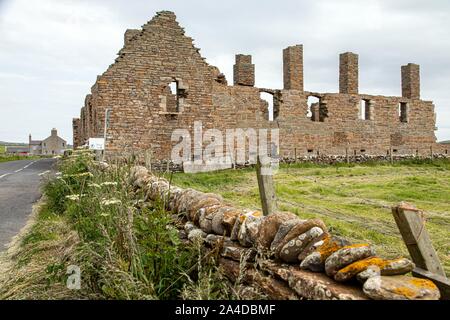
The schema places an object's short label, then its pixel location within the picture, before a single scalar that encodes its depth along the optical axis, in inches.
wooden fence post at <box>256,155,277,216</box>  190.2
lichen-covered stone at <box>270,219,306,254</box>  134.2
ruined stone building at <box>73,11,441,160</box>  699.4
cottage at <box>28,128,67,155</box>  3550.7
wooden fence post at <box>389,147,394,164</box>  966.7
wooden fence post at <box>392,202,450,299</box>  112.9
